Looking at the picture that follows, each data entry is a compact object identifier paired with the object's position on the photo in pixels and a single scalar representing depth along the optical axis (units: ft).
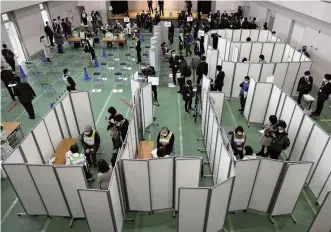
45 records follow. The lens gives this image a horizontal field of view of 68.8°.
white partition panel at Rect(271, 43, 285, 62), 44.91
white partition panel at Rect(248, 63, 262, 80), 34.47
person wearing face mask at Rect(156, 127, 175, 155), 21.97
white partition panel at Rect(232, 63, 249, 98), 34.74
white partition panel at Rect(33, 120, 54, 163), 21.89
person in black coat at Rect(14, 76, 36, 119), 30.94
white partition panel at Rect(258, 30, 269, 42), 54.62
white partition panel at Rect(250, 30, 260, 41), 55.81
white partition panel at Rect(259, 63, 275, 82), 34.63
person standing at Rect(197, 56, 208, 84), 36.55
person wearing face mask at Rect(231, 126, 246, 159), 21.46
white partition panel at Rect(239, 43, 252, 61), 45.83
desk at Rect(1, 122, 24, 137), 26.05
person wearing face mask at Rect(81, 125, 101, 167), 23.11
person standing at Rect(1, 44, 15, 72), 45.50
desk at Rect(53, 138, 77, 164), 22.71
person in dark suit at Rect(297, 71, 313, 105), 32.22
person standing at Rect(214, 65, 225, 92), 33.45
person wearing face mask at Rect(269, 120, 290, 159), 21.71
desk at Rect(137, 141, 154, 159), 23.06
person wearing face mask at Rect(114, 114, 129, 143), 23.95
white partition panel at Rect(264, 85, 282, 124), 27.79
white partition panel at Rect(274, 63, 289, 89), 34.99
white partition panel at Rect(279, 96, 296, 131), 25.04
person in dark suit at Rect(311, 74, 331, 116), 30.05
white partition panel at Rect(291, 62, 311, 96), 34.96
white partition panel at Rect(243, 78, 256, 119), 29.68
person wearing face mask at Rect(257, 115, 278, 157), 23.10
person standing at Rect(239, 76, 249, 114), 31.15
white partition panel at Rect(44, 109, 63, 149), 23.64
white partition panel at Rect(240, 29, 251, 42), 56.13
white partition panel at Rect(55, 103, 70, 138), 25.30
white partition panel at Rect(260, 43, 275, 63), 45.30
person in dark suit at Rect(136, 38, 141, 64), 48.23
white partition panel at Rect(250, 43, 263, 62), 45.68
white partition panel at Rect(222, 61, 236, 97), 35.14
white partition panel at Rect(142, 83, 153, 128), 28.98
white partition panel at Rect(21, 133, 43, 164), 20.02
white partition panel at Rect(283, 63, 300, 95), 35.44
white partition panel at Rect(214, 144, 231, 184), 17.93
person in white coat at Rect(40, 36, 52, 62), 51.57
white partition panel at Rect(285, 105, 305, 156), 23.70
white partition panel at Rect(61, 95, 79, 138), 26.24
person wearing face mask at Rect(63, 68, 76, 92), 33.56
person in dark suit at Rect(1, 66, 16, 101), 36.68
